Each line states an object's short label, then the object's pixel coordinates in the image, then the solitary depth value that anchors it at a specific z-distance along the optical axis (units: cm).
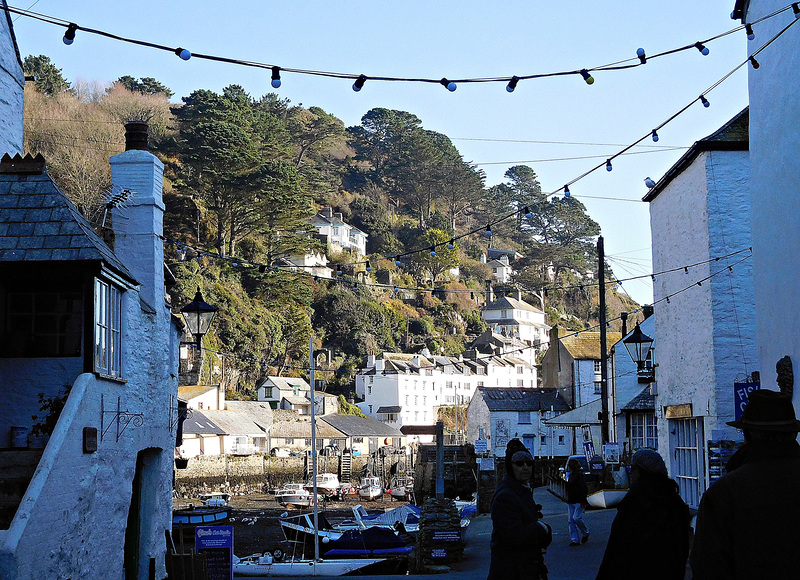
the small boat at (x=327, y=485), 6337
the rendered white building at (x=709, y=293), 1766
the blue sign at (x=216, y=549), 1352
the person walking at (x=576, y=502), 1655
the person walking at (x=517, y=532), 693
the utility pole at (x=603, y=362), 2720
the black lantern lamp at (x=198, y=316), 1591
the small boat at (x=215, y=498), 4788
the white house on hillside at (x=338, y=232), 10519
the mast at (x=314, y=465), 2099
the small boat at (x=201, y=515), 2557
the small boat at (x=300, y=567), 2047
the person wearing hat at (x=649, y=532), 602
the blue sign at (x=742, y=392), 1247
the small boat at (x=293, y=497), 5628
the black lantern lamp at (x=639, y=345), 2003
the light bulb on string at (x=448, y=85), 968
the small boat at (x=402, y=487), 6072
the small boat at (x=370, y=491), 6194
